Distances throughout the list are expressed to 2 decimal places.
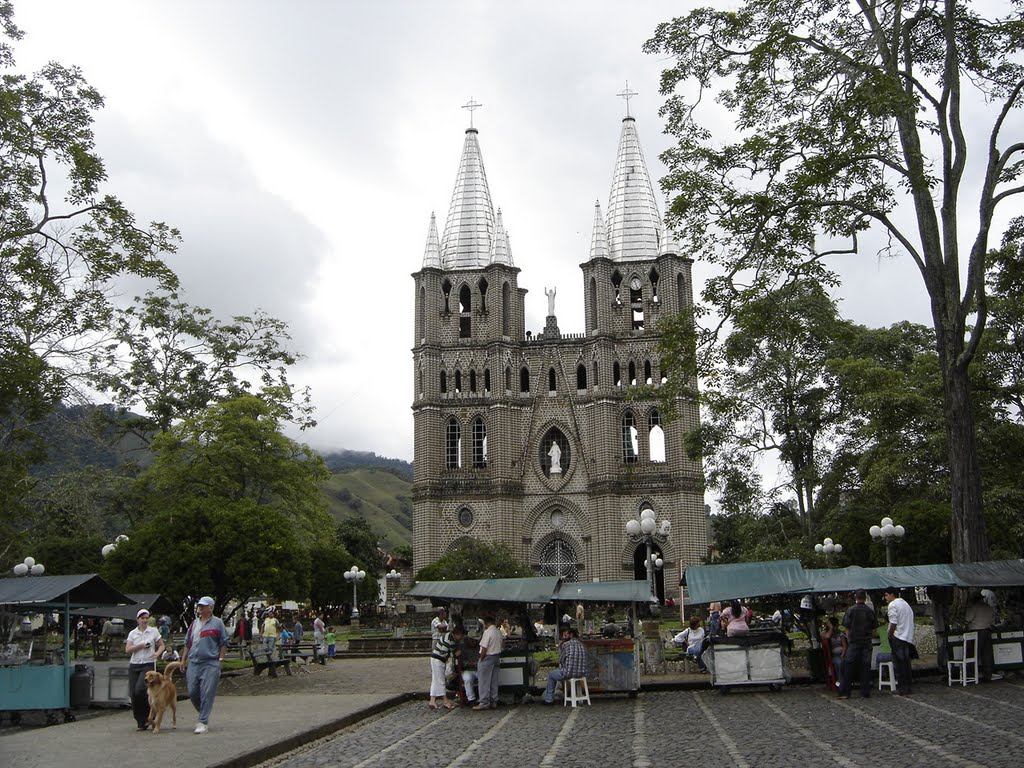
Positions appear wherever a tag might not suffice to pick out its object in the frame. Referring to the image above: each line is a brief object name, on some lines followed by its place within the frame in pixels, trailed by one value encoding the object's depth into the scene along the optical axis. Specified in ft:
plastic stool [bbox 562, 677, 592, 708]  47.26
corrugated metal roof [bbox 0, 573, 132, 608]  41.81
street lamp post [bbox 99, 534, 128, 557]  76.88
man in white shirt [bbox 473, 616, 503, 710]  47.03
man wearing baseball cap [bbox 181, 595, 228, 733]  36.29
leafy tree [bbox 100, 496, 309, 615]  66.69
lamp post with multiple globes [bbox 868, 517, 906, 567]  79.92
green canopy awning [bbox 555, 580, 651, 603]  53.06
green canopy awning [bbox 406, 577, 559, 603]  50.88
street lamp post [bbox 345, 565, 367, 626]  123.85
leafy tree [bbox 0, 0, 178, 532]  53.78
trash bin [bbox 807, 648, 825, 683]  51.31
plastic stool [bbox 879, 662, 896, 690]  45.57
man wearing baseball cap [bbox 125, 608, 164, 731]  39.01
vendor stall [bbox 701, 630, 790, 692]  48.78
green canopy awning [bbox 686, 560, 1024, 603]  47.39
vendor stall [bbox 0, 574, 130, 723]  41.83
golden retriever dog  36.76
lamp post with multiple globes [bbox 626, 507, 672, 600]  71.97
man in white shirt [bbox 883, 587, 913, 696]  44.11
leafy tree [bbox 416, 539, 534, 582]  142.20
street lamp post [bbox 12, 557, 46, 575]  82.87
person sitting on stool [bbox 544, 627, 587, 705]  47.14
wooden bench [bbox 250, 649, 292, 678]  68.95
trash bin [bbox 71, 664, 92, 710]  44.34
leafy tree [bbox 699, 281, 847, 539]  118.52
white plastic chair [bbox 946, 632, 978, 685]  46.62
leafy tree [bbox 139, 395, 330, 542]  107.04
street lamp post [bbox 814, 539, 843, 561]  94.58
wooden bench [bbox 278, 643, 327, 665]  74.02
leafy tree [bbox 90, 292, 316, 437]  121.60
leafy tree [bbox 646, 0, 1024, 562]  50.11
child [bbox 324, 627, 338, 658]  93.35
